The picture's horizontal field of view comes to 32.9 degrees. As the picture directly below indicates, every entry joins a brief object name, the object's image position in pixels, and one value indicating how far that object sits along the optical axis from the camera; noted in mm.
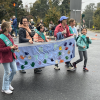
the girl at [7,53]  3906
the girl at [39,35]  5825
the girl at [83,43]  6012
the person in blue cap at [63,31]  5942
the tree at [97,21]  61216
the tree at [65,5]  64512
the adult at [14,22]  16891
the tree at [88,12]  138500
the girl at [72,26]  6528
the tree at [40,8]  72612
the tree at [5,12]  23678
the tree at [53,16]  21150
